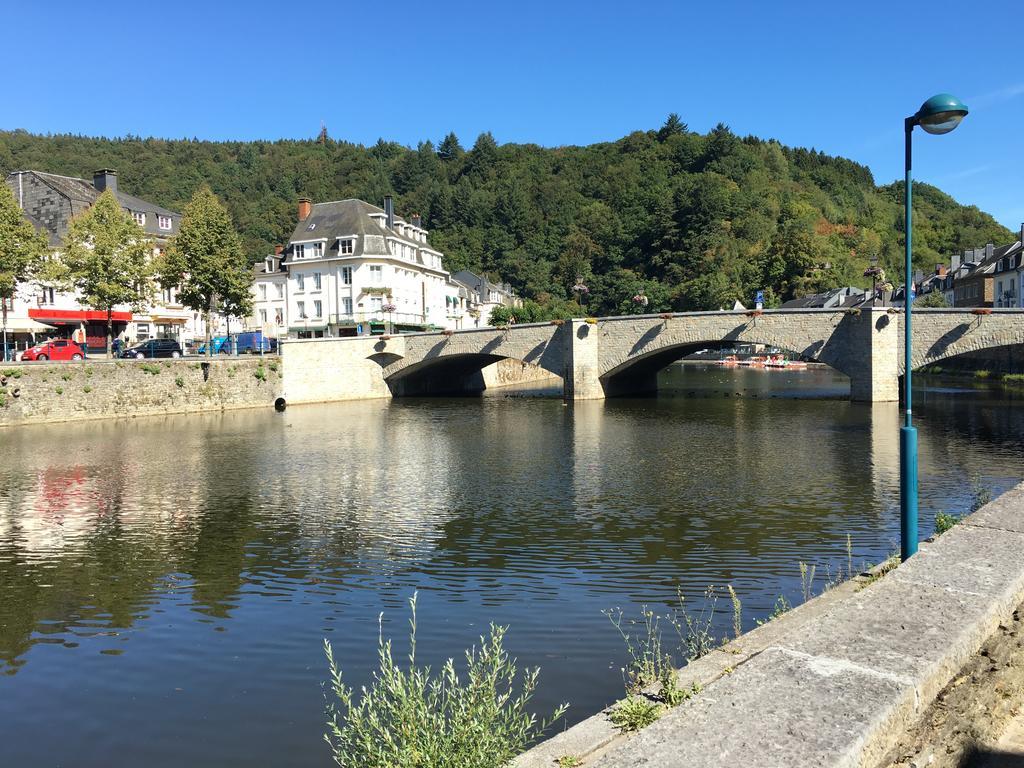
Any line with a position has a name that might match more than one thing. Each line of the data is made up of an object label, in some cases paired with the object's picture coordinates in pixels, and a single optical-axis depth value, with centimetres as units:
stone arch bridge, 3744
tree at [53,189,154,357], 4059
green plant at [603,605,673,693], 651
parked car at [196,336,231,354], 5400
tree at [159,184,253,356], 4562
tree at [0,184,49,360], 3712
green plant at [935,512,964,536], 1061
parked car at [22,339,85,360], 4072
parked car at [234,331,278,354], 5447
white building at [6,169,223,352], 4856
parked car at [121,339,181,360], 4516
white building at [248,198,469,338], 5950
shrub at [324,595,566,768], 458
